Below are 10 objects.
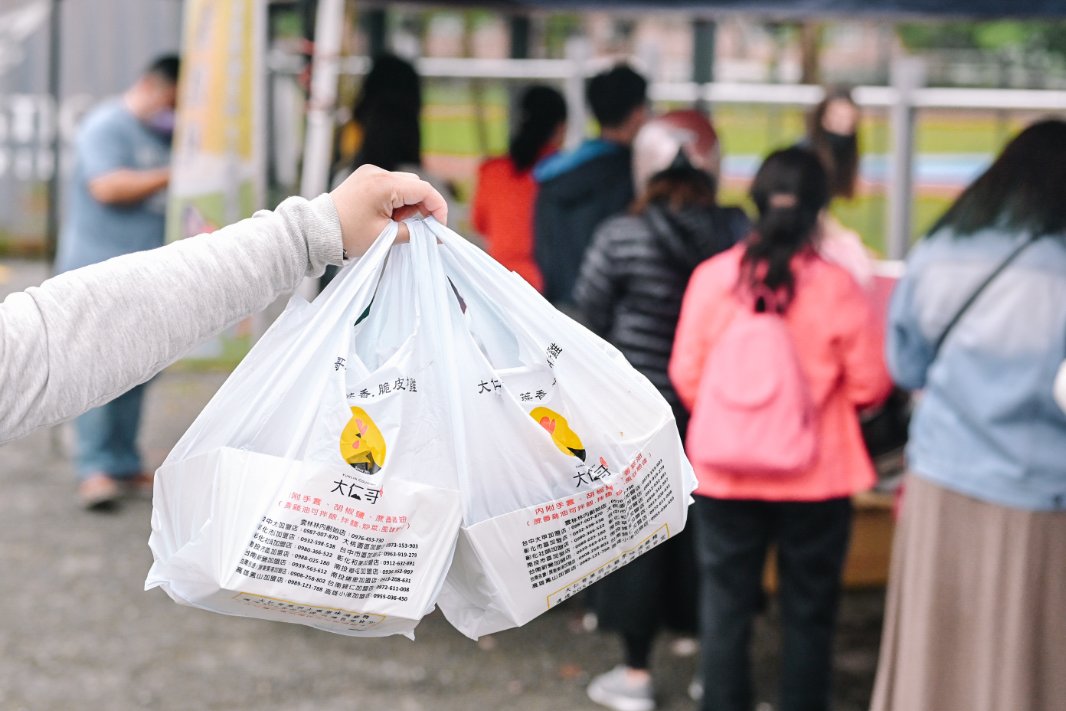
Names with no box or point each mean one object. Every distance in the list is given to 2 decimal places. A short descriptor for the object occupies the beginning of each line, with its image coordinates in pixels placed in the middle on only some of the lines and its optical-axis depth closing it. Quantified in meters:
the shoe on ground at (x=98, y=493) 12.12
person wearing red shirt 10.98
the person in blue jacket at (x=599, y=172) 9.39
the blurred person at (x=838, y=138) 10.02
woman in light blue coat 5.77
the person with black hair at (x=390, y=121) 8.91
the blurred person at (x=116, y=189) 11.81
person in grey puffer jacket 7.66
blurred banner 8.62
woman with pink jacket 6.69
